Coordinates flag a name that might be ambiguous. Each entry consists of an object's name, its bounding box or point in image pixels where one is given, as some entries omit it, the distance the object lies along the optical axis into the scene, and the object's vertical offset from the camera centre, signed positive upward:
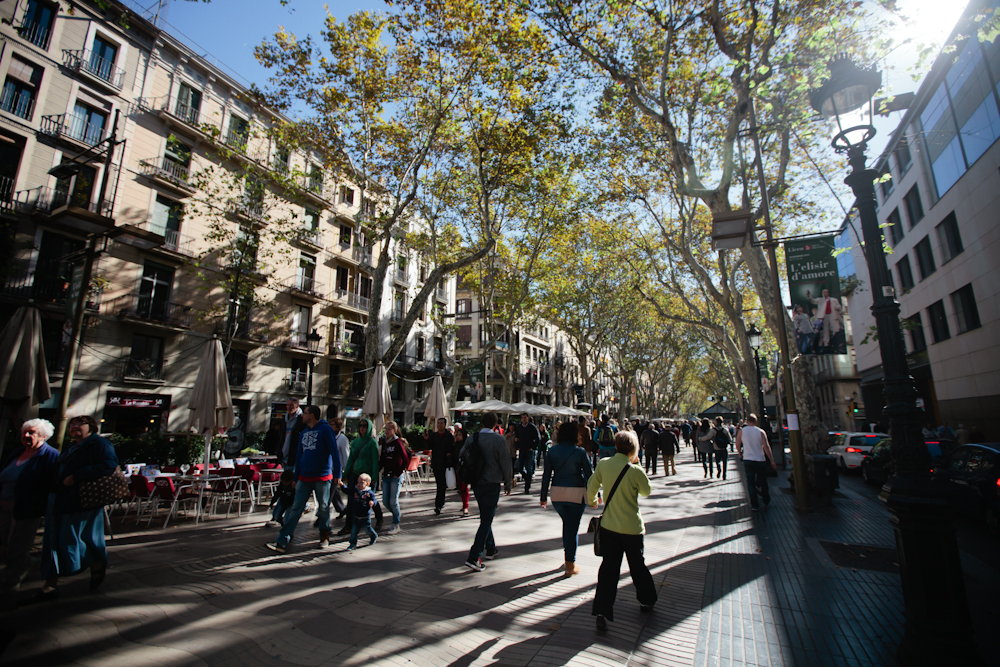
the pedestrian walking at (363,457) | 6.76 -0.28
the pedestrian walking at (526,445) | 11.62 -0.21
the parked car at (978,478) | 6.97 -0.67
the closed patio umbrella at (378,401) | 12.29 +0.93
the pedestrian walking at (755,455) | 8.97 -0.38
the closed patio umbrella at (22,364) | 6.66 +1.05
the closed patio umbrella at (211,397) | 9.10 +0.77
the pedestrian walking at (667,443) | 14.91 -0.23
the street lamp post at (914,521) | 3.15 -0.59
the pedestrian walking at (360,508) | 6.28 -0.91
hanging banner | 8.73 +2.55
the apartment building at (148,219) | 16.03 +8.39
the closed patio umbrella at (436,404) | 13.84 +0.93
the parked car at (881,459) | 11.38 -0.59
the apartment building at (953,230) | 16.66 +8.30
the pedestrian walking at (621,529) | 3.91 -0.77
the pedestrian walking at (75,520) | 4.41 -0.76
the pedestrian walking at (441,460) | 8.92 -0.43
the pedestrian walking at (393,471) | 7.34 -0.52
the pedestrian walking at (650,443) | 15.05 -0.25
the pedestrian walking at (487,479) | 5.50 -0.50
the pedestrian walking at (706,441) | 15.16 -0.18
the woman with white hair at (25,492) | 4.37 -0.48
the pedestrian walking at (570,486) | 5.16 -0.53
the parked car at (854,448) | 15.28 -0.43
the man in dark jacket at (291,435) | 7.25 +0.04
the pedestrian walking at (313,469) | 5.98 -0.39
